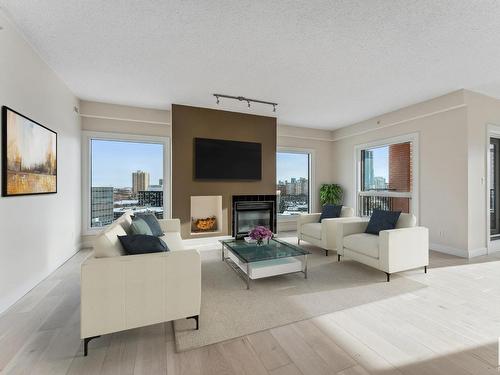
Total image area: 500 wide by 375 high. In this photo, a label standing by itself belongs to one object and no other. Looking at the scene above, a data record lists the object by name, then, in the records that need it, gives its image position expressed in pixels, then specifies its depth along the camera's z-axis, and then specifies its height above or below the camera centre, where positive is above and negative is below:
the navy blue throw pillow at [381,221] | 3.38 -0.49
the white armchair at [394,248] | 2.96 -0.79
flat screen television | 4.94 +0.61
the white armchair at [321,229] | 4.07 -0.74
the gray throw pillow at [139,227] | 2.70 -0.46
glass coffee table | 2.84 -0.89
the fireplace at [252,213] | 5.21 -0.56
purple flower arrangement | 3.42 -0.68
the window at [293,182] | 6.45 +0.16
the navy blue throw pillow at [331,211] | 4.55 -0.46
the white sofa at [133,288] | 1.68 -0.75
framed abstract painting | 2.32 +0.37
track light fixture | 4.19 +1.64
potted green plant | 6.44 -0.17
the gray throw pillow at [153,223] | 3.42 -0.52
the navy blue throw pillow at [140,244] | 1.95 -0.47
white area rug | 2.02 -1.19
